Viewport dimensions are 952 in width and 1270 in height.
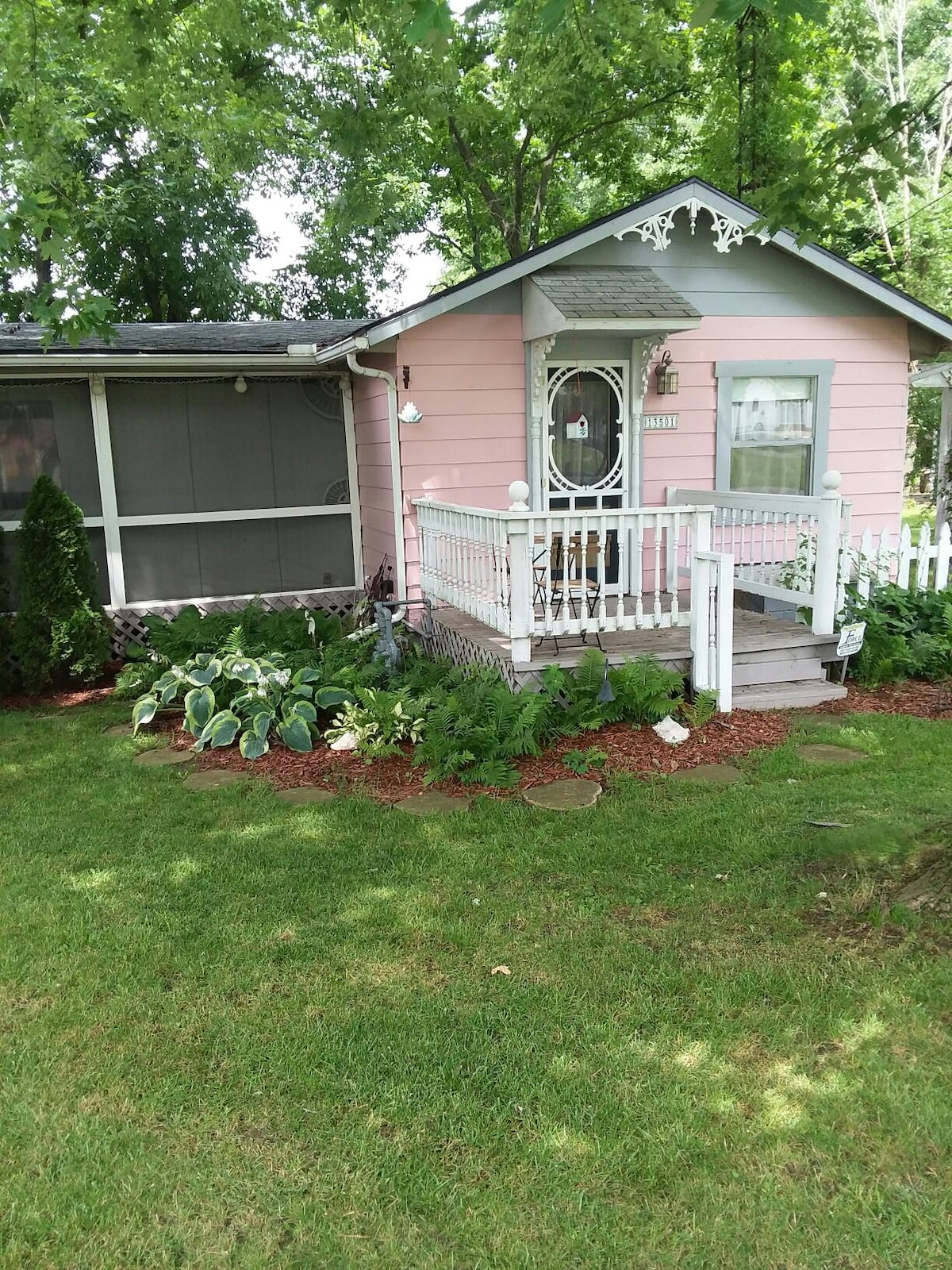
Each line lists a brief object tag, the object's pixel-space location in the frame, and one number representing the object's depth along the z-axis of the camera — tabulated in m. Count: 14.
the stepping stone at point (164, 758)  6.03
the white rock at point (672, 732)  5.94
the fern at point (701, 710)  6.17
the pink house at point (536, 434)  7.21
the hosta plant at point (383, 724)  5.93
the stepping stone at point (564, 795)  5.04
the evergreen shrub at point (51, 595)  7.65
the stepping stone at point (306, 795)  5.29
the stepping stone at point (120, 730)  6.70
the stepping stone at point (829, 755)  5.54
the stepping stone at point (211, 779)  5.60
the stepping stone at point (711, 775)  5.30
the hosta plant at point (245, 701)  6.17
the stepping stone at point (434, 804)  5.05
